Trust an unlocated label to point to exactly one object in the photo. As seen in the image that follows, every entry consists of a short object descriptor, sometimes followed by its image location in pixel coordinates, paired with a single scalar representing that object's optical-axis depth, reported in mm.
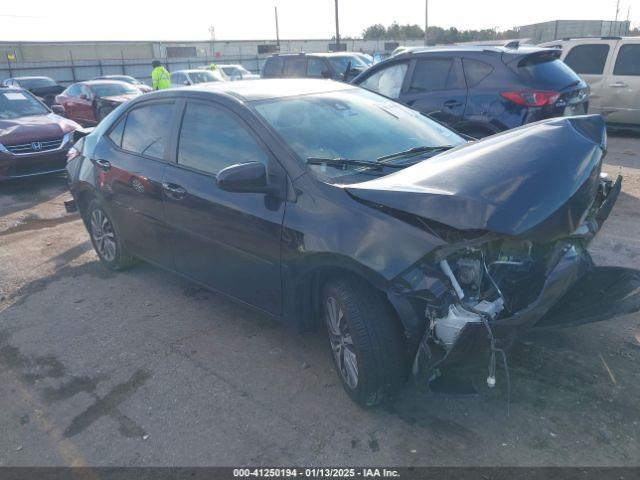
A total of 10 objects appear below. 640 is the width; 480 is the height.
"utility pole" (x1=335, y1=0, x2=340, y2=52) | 34222
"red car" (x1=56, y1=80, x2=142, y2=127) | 14756
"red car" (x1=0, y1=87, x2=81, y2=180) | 8688
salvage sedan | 2570
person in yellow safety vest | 14352
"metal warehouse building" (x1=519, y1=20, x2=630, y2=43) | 33500
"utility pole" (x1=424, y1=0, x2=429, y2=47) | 43562
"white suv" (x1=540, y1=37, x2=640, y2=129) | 10086
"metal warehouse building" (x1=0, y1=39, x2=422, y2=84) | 33156
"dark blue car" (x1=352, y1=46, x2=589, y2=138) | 6242
